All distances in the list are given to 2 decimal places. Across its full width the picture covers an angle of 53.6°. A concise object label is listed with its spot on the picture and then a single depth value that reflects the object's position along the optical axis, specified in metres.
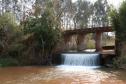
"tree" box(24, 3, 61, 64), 10.72
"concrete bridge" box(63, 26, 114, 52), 12.39
